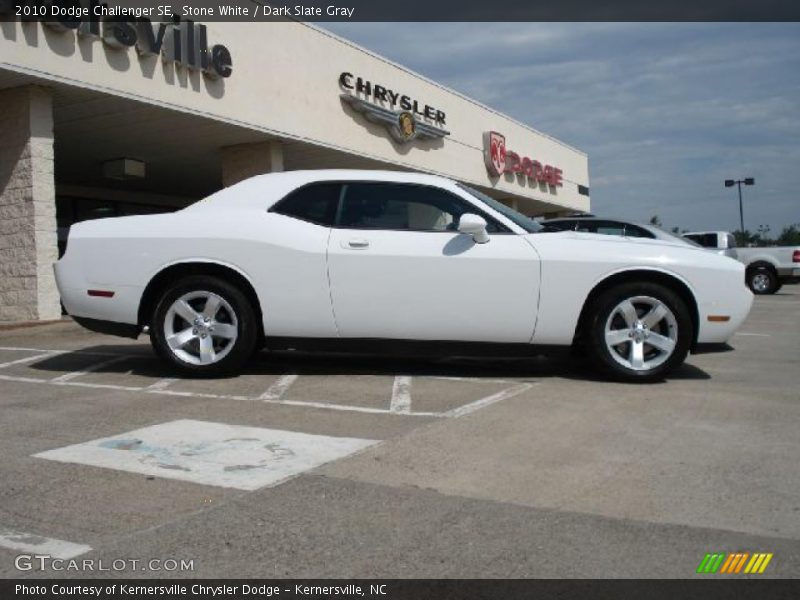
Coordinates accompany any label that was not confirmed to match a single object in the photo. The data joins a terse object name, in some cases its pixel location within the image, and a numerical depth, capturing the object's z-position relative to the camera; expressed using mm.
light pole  50531
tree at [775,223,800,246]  58256
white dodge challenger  5625
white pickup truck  20625
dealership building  11305
